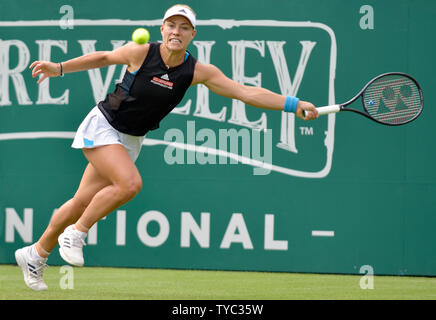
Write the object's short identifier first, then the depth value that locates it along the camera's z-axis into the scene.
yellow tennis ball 8.86
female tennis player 9.05
